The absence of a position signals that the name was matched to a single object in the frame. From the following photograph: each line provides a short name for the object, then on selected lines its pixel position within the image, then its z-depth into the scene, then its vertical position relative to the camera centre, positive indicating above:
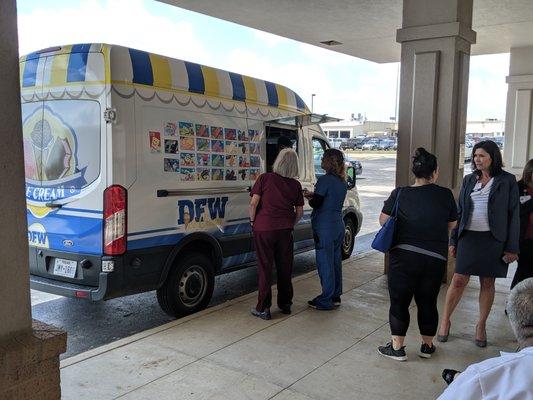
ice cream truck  4.56 -0.36
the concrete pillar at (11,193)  2.01 -0.24
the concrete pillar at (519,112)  11.45 +0.67
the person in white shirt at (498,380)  1.29 -0.63
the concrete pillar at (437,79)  6.17 +0.76
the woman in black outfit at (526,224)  4.85 -0.79
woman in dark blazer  4.18 -0.70
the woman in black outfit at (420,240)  3.87 -0.77
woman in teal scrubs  5.25 -0.89
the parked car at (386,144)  64.84 -0.63
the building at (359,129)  98.12 +1.99
